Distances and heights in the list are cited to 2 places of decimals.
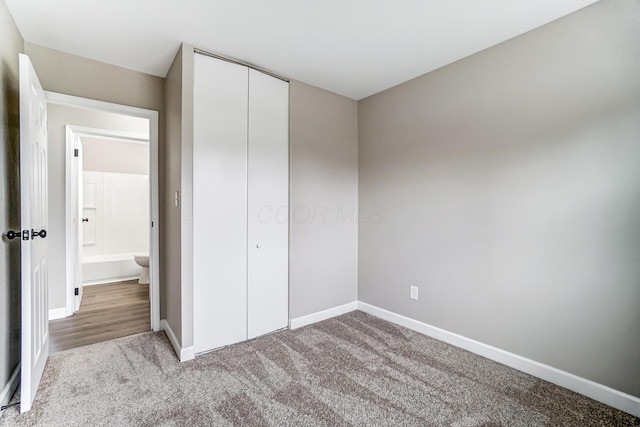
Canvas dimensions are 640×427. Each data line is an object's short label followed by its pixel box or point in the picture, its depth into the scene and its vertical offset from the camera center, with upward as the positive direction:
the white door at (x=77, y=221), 3.29 -0.10
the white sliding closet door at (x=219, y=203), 2.32 +0.08
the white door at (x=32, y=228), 1.64 -0.09
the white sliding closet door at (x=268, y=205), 2.62 +0.07
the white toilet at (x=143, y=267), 4.44 -0.84
